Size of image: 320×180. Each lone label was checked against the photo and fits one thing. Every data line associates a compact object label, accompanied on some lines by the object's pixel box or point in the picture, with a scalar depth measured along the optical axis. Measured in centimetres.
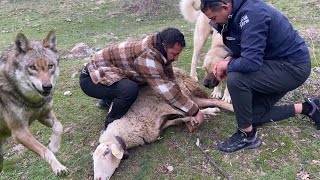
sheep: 280
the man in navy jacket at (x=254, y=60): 251
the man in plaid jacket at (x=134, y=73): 288
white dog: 362
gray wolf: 275
